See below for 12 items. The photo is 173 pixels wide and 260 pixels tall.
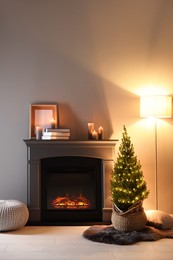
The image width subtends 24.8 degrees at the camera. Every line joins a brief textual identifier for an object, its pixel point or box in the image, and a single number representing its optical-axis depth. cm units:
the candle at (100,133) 491
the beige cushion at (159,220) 438
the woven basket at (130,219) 418
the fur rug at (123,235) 386
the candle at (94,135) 489
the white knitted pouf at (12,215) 428
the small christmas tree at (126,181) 432
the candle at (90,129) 493
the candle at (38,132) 485
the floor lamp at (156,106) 477
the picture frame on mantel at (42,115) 500
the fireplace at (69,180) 480
